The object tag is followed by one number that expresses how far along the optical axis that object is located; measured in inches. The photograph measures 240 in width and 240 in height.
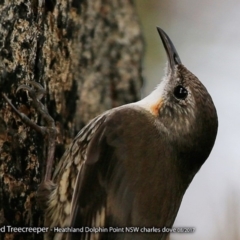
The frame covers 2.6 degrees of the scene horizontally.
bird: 75.3
